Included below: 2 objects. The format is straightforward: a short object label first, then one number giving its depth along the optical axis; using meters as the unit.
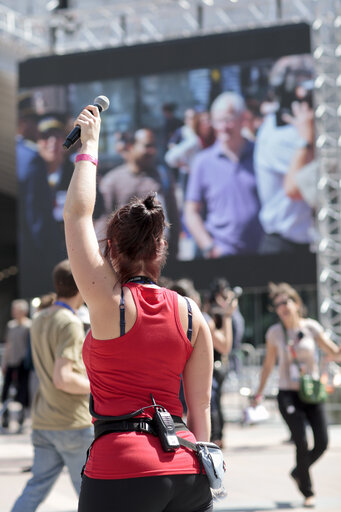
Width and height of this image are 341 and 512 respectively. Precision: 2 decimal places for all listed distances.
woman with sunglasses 14.34
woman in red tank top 5.37
